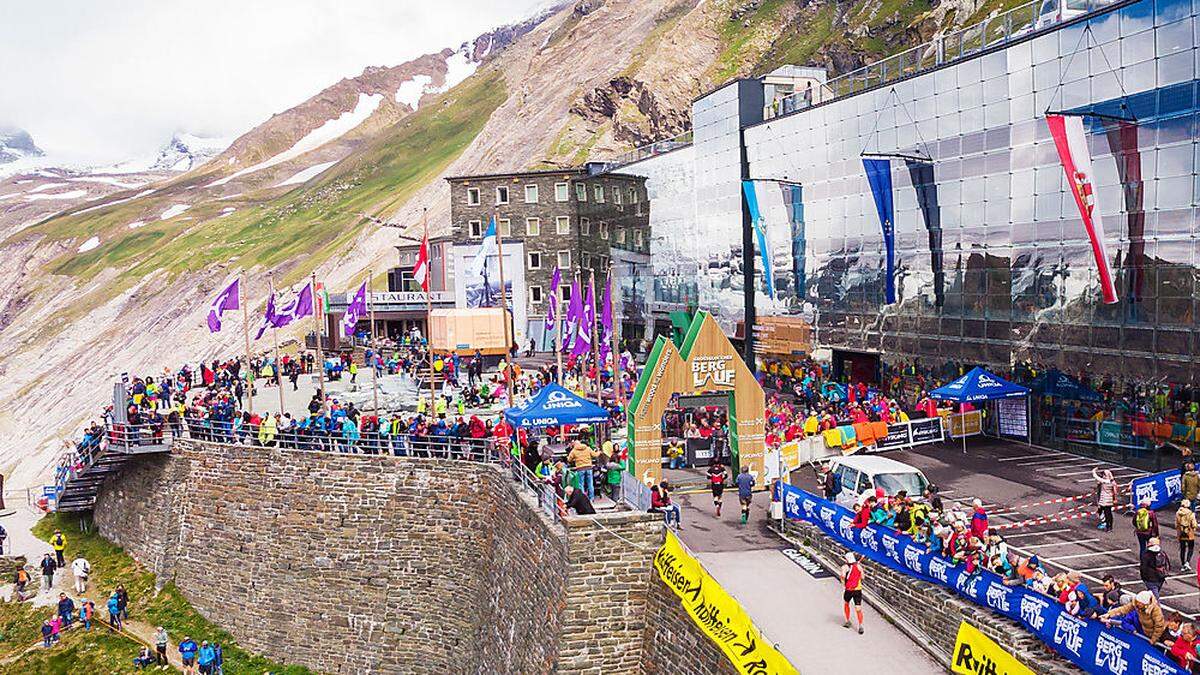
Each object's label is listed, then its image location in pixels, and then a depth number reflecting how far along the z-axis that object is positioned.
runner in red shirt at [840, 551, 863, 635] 16.16
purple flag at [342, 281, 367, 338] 38.81
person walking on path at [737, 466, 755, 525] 22.50
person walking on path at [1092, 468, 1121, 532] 20.23
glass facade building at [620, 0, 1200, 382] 26.03
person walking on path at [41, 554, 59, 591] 34.44
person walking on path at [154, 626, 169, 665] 29.03
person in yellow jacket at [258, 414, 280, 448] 30.02
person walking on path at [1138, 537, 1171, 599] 15.27
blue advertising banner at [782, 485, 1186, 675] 12.41
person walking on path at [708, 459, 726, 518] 22.98
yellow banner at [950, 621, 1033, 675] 13.01
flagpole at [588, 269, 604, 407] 31.78
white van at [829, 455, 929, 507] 21.83
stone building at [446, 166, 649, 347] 63.12
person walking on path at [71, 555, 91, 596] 33.86
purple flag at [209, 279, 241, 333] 33.59
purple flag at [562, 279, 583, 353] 32.84
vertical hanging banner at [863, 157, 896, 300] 34.62
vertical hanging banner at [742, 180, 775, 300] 41.34
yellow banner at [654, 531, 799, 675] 14.50
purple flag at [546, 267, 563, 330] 37.69
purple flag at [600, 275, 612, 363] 32.47
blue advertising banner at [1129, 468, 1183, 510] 22.12
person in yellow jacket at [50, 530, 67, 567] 36.22
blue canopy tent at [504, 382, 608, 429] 25.66
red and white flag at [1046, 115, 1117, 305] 24.89
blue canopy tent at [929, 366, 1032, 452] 29.95
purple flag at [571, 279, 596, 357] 31.92
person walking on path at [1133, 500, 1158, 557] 16.94
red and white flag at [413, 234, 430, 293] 32.69
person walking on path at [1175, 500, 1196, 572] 17.84
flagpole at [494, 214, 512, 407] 32.41
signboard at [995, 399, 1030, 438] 31.06
